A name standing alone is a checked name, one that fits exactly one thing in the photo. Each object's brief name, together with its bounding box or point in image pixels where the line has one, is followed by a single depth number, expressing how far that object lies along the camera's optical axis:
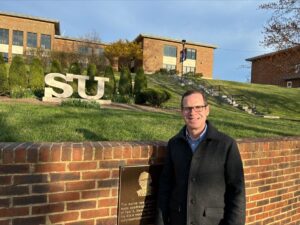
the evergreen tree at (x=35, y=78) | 12.95
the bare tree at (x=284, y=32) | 7.22
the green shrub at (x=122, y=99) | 12.84
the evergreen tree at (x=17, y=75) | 12.34
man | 1.91
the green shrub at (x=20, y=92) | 10.83
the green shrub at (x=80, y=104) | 8.26
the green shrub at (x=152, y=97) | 12.71
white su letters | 10.90
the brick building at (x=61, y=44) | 34.26
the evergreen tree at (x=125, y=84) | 14.31
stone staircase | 17.85
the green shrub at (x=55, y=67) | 13.87
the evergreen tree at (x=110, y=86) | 13.69
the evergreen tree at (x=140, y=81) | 14.21
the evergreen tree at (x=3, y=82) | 11.85
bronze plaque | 2.26
